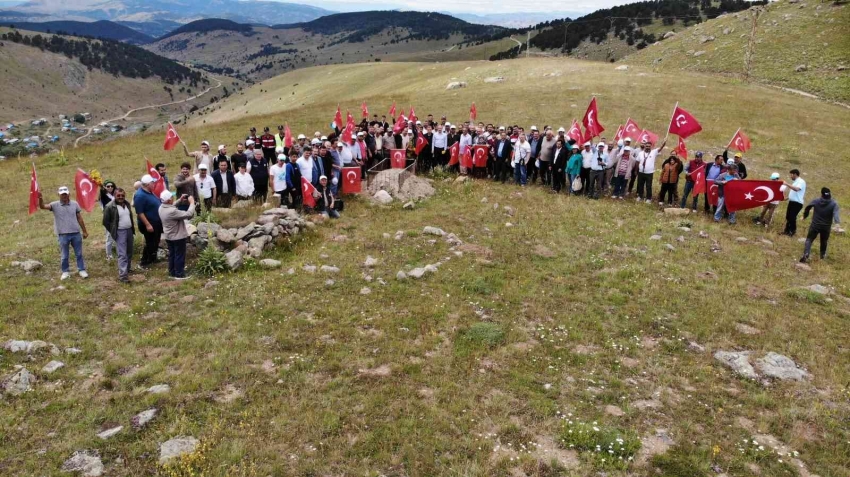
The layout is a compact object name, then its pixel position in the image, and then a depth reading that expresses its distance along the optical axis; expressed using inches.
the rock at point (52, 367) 341.1
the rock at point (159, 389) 327.3
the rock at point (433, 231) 613.5
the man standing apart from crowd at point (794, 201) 627.2
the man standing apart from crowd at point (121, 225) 490.6
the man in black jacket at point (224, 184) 666.8
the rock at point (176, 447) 273.4
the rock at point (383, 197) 748.0
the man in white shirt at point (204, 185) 639.8
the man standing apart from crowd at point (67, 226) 483.2
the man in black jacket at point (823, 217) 558.6
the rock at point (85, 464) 262.7
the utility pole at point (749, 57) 1847.4
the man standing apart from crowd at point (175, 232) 490.0
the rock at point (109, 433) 286.9
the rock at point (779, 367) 358.9
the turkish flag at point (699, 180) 706.8
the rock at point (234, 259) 521.3
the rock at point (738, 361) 361.5
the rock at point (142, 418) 298.5
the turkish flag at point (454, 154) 878.4
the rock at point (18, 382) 319.0
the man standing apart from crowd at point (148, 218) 510.0
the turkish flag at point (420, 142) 885.8
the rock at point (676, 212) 711.7
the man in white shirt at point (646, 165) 733.3
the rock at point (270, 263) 530.1
